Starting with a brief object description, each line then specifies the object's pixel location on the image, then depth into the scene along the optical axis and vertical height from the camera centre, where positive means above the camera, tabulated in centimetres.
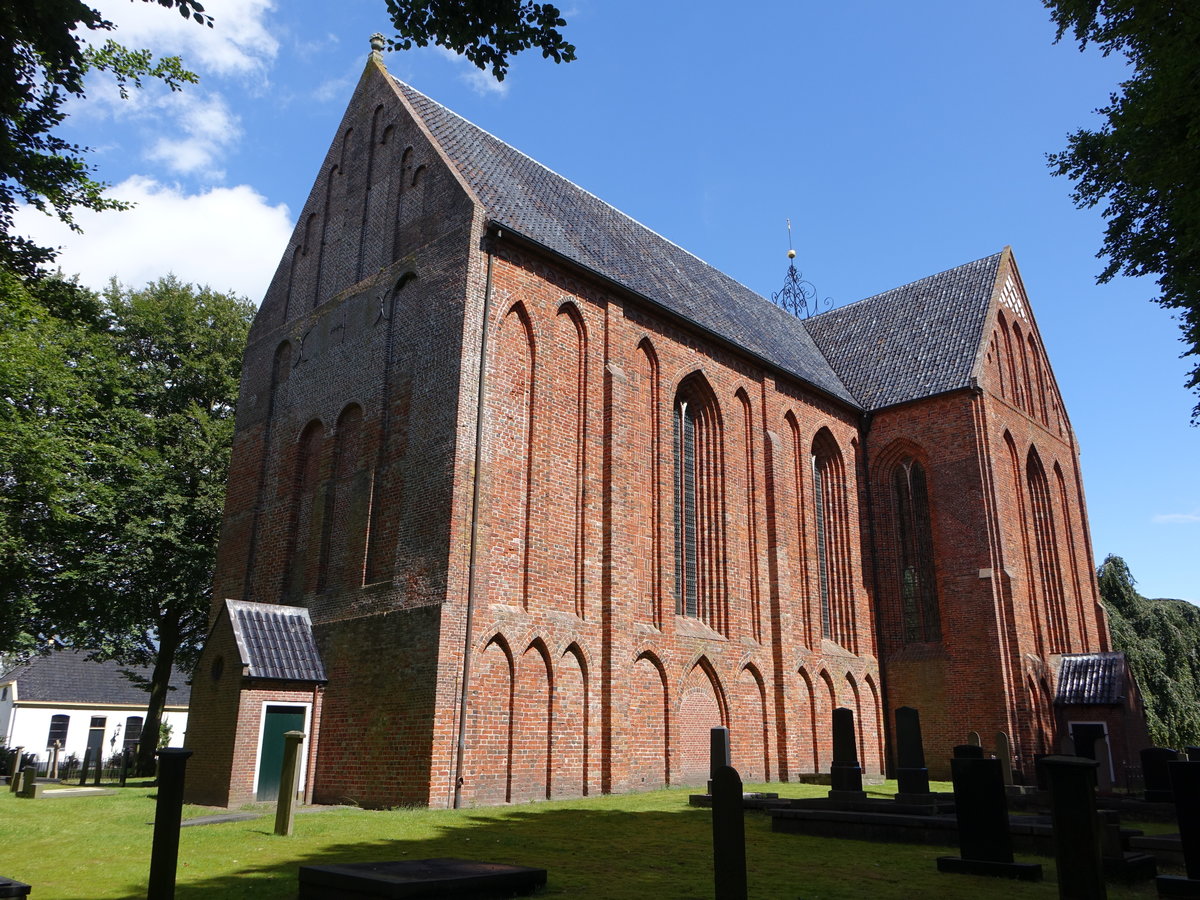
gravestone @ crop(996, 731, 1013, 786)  1745 -59
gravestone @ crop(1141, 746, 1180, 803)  1448 -82
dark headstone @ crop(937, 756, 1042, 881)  829 -96
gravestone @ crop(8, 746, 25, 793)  1888 -129
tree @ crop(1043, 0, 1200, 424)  1145 +849
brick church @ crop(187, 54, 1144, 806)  1527 +435
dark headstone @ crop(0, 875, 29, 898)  541 -103
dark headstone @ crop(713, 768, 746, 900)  589 -80
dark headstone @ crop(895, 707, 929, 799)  1327 -57
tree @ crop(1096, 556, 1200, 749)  3269 +266
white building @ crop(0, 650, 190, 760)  4025 +36
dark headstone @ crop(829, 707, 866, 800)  1384 -67
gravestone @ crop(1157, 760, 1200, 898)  727 -84
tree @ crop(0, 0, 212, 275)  820 +824
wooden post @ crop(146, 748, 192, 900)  593 -71
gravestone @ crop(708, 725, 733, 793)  1485 -44
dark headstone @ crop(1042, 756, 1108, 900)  661 -78
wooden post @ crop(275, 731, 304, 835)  1043 -86
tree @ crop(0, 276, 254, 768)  2223 +638
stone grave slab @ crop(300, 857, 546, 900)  579 -109
